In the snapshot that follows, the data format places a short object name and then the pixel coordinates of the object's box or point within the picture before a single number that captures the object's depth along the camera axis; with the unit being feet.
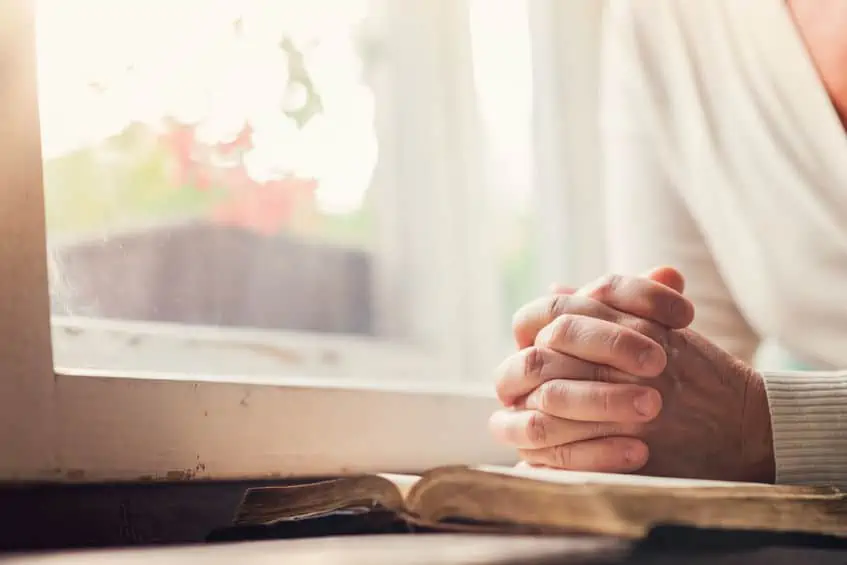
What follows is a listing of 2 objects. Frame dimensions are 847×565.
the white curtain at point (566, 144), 3.97
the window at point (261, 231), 1.53
